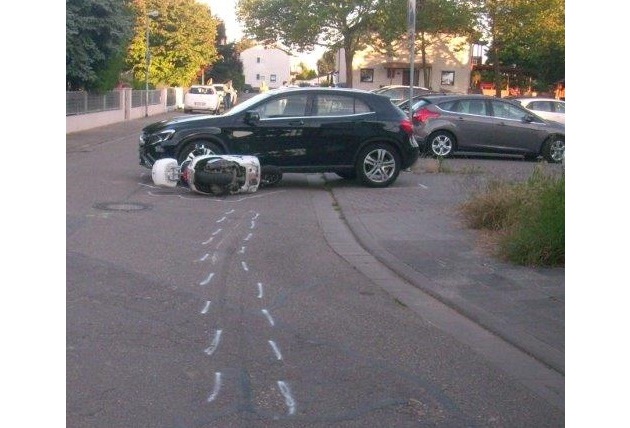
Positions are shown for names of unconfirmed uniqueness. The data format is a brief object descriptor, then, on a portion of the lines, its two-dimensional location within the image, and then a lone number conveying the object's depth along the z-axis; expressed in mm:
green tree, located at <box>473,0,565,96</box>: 40844
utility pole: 17219
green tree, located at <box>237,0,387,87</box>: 48969
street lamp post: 46062
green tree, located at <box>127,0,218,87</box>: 54188
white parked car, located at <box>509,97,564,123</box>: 29062
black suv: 15055
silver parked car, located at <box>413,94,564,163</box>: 21266
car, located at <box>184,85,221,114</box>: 47938
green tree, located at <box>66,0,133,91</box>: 28594
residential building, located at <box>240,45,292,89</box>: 134500
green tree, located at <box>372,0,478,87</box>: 47906
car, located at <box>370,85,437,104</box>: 34781
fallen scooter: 14023
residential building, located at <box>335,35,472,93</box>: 58188
